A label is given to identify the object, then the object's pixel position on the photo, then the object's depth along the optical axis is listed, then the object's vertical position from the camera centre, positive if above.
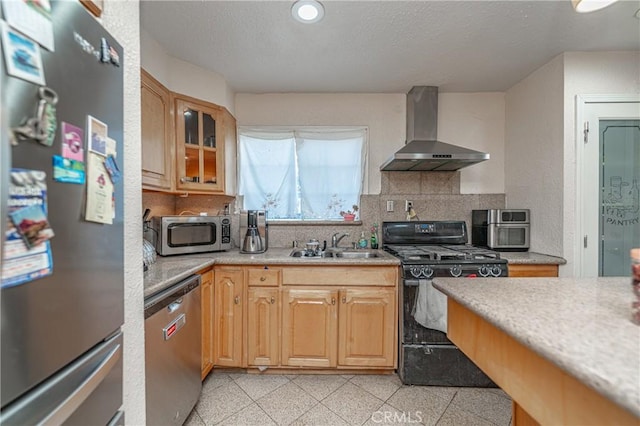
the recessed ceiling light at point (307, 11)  1.50 +1.21
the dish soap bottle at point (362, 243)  2.56 -0.31
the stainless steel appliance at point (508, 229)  2.29 -0.16
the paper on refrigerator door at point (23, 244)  0.51 -0.07
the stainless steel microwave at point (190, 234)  1.97 -0.18
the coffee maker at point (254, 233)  2.25 -0.20
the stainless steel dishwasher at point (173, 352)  1.17 -0.73
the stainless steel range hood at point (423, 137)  2.27 +0.74
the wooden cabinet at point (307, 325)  1.97 -0.87
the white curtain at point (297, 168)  2.63 +0.45
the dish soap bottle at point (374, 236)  2.56 -0.25
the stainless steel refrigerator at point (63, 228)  0.52 -0.04
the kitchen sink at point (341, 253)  2.33 -0.38
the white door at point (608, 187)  1.93 +0.19
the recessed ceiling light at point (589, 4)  0.91 +0.75
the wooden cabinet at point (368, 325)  1.96 -0.87
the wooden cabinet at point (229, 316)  1.97 -0.80
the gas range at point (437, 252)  1.89 -0.33
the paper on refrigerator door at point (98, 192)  0.72 +0.06
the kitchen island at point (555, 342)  0.49 -0.29
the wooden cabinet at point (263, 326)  1.97 -0.88
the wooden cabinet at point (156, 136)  1.73 +0.55
